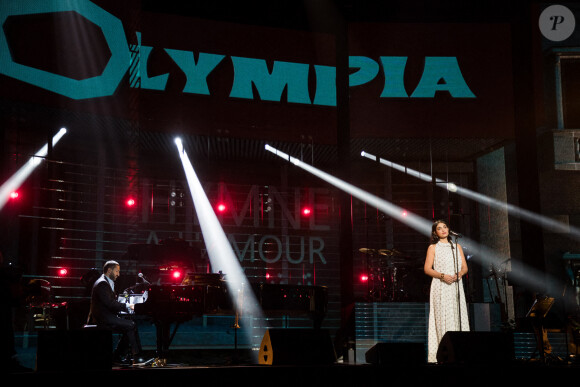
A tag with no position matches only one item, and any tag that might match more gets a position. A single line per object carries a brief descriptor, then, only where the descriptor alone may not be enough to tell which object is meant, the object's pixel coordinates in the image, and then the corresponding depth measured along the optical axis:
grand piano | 7.07
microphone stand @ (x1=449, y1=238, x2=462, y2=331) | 6.04
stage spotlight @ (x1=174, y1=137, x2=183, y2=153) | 12.24
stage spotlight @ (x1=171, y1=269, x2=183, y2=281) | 10.97
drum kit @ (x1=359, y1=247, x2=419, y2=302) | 10.63
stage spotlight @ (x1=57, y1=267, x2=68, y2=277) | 11.44
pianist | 7.27
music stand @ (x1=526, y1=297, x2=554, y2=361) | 7.42
